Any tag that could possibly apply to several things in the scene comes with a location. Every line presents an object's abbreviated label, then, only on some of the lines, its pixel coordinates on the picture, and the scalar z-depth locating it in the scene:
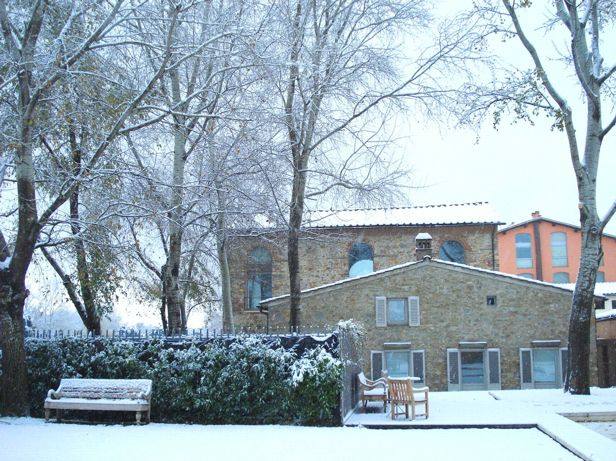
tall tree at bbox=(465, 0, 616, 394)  17.05
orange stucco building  58.50
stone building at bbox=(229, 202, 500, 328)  33.03
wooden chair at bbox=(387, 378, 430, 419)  12.89
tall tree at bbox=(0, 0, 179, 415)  12.30
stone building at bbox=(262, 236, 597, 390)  26.92
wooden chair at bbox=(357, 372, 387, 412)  14.77
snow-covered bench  12.83
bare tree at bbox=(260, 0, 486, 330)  19.77
